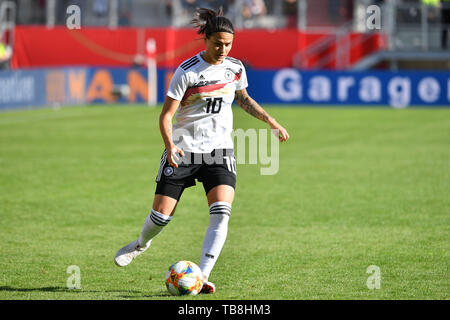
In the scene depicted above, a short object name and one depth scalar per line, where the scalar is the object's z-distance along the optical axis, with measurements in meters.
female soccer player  13.73
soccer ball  13.30
